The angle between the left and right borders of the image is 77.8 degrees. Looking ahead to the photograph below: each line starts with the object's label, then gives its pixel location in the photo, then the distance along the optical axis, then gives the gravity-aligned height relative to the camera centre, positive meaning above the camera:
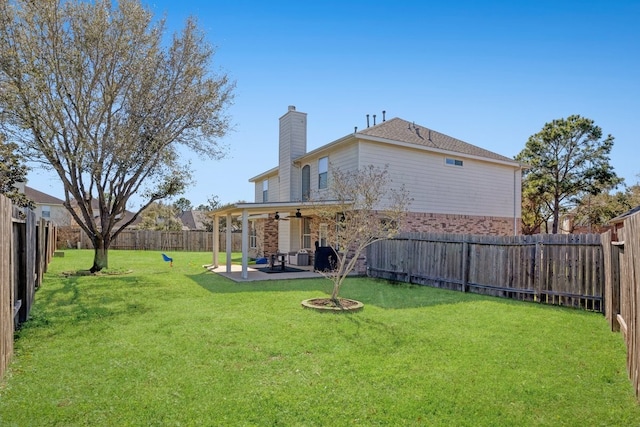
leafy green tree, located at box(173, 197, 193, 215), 61.76 +3.46
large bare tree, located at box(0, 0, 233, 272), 12.84 +4.71
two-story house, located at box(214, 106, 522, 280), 15.34 +2.24
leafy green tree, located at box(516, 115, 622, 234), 27.05 +4.50
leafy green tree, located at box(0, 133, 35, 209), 13.62 +2.13
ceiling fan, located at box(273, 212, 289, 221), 18.34 +0.46
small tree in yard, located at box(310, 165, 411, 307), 9.16 +0.40
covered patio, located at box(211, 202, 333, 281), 13.07 +0.33
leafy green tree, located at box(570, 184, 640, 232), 28.70 +1.70
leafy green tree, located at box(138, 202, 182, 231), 42.75 +1.09
